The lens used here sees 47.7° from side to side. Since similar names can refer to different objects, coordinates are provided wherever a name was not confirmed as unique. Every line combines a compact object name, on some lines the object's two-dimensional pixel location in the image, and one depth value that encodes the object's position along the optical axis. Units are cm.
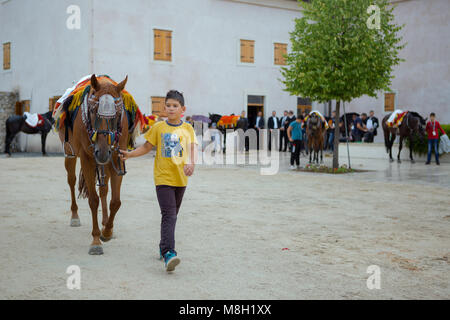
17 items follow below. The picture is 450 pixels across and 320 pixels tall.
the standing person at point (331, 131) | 2314
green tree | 1470
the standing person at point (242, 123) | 2527
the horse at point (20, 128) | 2181
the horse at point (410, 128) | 1952
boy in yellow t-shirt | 476
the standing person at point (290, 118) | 2390
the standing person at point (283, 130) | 2552
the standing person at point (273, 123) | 2672
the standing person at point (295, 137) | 1619
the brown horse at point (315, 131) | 1762
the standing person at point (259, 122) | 2665
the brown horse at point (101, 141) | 510
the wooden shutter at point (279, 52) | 2927
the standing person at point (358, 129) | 2553
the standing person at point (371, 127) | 2516
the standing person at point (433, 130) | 1834
